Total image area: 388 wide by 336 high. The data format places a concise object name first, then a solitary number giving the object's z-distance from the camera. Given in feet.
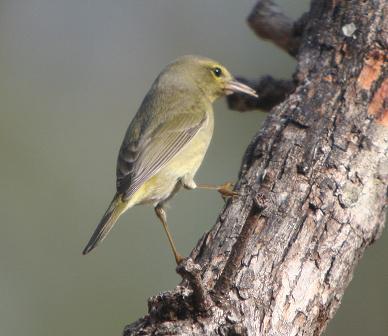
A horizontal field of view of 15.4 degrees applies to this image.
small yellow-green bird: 28.99
